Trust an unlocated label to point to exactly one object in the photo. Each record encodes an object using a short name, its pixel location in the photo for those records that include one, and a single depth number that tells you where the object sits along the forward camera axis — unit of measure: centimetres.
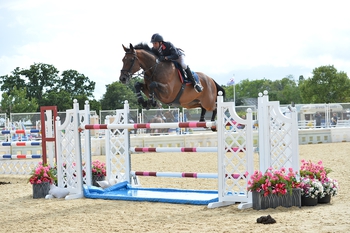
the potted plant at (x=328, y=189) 1120
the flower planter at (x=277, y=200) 1089
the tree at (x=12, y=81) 9212
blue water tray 1255
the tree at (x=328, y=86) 8342
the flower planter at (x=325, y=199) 1136
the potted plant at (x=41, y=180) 1469
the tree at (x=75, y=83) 9509
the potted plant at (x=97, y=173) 1584
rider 1433
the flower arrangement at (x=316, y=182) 1105
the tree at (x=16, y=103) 7693
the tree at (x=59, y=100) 8563
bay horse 1357
